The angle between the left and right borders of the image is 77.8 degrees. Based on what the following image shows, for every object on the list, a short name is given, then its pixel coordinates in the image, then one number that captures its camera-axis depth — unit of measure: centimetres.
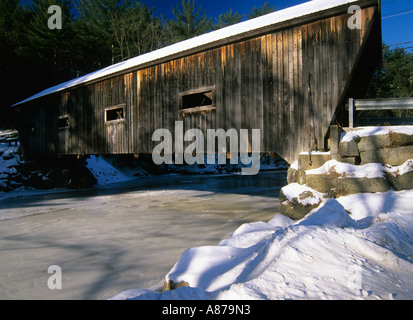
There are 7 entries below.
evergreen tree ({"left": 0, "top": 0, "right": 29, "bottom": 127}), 1927
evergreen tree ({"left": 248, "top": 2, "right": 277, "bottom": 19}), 2941
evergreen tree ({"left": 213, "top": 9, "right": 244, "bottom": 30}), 3034
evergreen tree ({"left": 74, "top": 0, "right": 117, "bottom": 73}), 2350
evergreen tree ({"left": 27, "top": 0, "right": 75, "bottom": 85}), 2116
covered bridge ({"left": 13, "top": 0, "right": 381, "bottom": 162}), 555
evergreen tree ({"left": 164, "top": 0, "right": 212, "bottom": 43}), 2852
